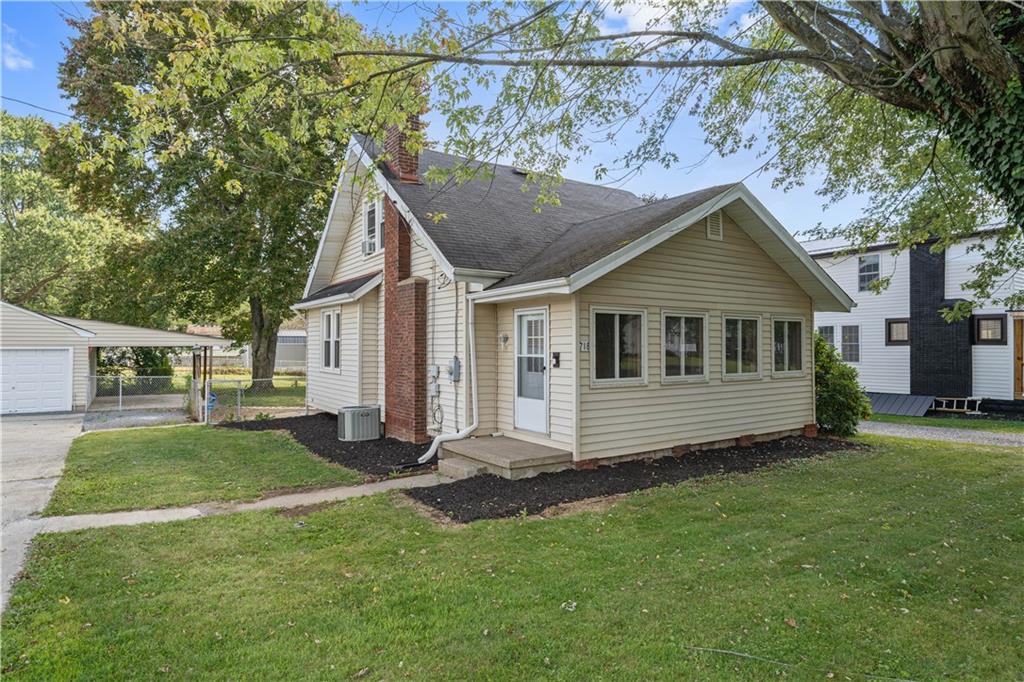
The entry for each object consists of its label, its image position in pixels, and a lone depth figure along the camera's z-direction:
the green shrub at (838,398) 12.52
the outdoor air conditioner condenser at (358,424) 11.82
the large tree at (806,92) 5.03
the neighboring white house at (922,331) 16.20
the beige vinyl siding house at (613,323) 8.80
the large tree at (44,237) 26.03
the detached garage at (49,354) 17.62
